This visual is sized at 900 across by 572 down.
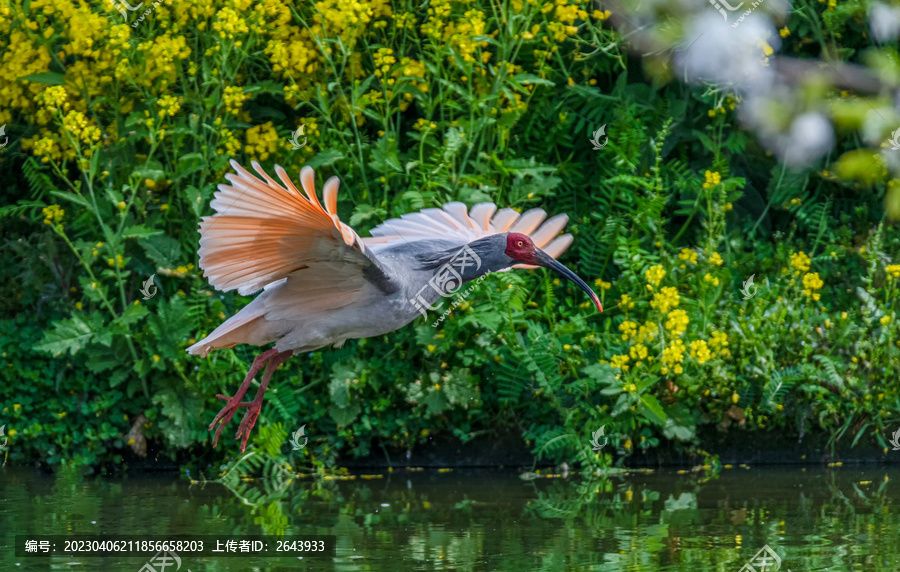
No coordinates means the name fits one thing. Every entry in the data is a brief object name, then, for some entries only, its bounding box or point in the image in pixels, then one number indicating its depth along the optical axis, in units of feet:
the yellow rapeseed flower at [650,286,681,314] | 40.86
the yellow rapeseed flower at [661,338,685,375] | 39.88
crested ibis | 27.73
